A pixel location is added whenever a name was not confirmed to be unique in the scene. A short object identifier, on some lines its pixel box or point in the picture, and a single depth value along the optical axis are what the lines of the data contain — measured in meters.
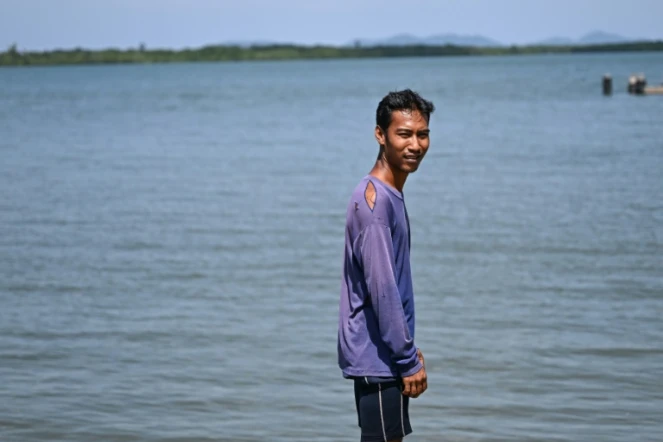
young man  4.50
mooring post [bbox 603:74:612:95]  65.19
